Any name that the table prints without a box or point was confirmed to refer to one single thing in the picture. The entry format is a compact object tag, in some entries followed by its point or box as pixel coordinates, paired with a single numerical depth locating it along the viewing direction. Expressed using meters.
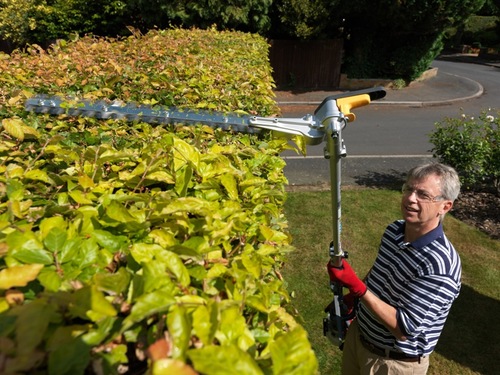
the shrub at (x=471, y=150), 6.35
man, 2.14
